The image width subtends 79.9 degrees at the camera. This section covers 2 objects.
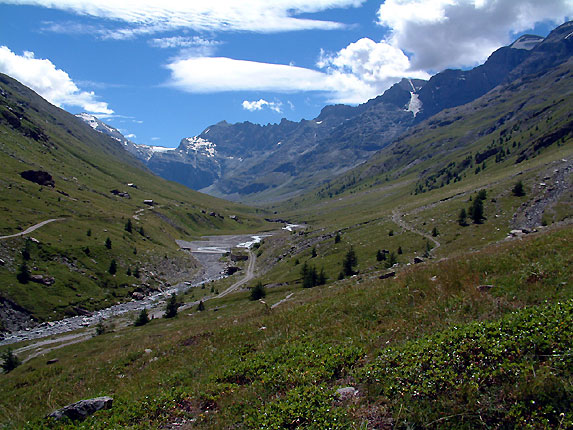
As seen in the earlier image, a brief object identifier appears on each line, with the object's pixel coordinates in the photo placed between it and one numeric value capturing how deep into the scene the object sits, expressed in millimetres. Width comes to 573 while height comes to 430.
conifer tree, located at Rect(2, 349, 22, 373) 40719
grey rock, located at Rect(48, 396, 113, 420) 12195
